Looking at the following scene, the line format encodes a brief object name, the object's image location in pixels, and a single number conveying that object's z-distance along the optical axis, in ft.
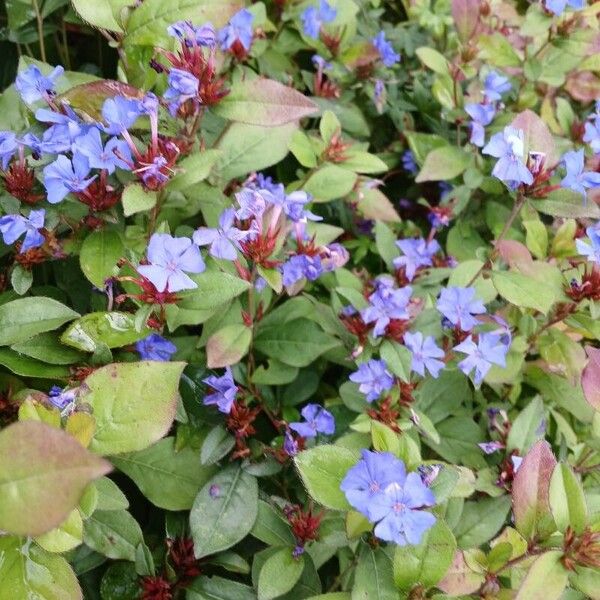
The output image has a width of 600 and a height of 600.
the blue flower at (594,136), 1.70
